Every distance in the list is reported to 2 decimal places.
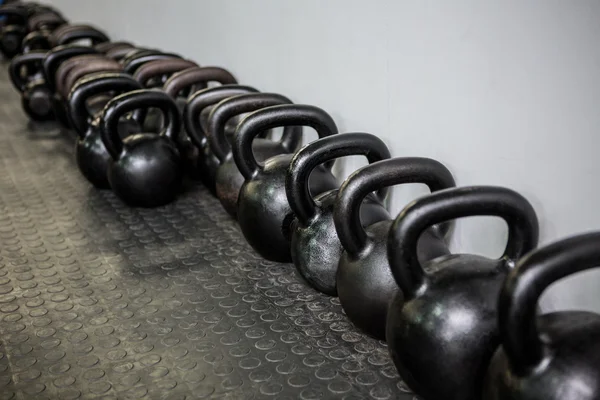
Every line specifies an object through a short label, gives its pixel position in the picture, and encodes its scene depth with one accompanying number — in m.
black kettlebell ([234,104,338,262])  2.09
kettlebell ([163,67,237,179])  2.87
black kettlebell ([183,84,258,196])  2.61
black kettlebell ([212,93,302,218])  2.38
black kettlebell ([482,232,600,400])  1.18
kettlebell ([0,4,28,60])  5.84
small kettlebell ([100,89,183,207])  2.60
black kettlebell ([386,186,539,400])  1.39
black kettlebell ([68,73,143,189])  2.82
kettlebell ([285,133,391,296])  1.87
